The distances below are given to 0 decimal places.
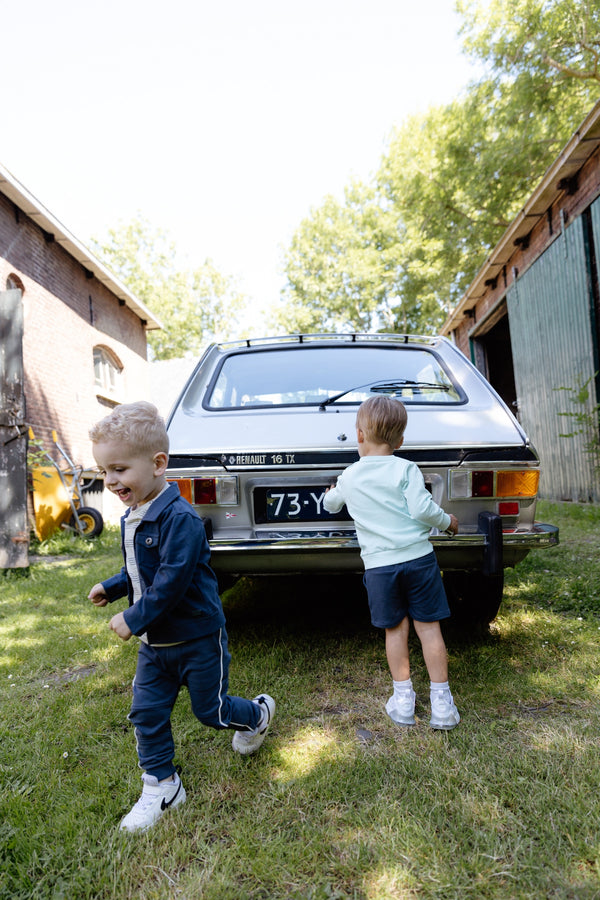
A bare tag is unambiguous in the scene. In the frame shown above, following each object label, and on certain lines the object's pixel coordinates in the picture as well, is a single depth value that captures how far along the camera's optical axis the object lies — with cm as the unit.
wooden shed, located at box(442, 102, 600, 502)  740
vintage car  259
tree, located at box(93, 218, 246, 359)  3894
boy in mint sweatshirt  227
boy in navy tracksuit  174
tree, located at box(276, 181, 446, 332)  2675
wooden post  536
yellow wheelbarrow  745
